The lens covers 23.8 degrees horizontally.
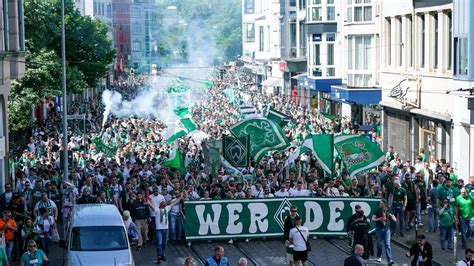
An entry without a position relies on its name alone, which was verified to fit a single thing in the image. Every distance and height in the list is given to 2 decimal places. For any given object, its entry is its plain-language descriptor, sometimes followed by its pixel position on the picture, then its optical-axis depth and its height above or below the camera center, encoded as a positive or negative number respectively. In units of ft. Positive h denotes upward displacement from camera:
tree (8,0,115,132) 171.22 -0.24
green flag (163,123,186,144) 137.77 -10.19
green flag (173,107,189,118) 165.04 -8.62
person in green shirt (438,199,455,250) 80.18 -12.16
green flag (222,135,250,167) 105.09 -9.10
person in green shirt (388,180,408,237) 87.71 -11.83
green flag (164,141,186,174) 110.83 -10.70
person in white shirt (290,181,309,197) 87.30 -10.83
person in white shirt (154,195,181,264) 78.48 -12.22
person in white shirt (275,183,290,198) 86.94 -10.88
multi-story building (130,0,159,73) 626.23 +8.56
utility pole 109.91 -3.81
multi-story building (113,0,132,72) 550.16 +13.36
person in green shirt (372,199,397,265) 75.36 -11.98
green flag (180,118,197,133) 143.54 -9.11
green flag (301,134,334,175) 96.67 -8.37
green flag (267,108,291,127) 131.44 -7.53
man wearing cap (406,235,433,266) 64.34 -11.51
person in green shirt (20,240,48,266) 63.57 -11.40
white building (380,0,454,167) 125.59 -3.20
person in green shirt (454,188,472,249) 81.05 -11.68
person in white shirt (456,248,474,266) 58.08 -10.82
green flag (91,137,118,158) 133.49 -11.33
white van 67.41 -11.39
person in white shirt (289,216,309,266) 67.56 -11.40
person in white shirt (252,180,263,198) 87.71 -10.85
